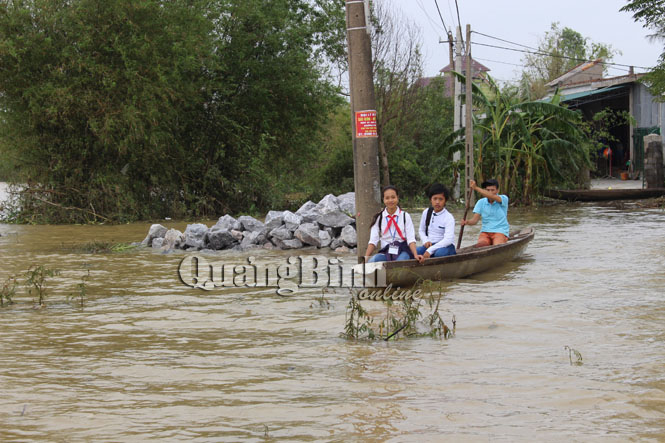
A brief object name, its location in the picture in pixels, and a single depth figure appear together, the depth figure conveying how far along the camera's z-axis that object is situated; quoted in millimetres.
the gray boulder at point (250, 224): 16328
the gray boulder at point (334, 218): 15375
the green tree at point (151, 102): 21438
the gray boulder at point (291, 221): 15477
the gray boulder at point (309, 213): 15938
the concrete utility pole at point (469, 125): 22234
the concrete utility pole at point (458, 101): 26828
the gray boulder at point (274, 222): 15812
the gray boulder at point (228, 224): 16453
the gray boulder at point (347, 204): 17234
